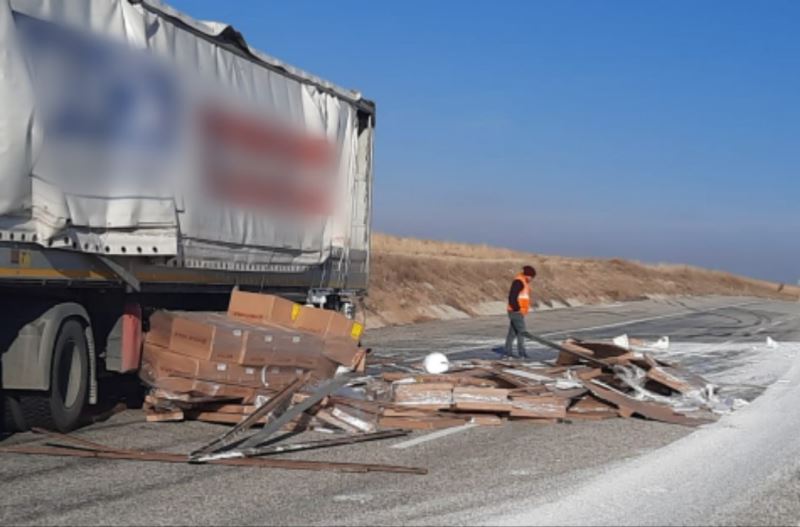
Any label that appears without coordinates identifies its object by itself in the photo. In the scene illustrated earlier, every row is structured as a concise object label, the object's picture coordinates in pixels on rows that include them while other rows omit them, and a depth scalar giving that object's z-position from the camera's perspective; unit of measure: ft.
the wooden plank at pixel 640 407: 38.75
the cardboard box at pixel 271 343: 37.09
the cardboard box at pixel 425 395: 37.77
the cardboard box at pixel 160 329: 37.04
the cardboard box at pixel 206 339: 36.04
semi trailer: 29.99
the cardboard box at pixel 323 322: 42.22
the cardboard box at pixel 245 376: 36.44
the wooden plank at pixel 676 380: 42.96
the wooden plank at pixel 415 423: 36.17
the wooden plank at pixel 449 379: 39.92
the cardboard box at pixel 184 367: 35.78
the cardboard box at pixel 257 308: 40.40
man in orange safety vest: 66.08
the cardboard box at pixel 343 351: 42.11
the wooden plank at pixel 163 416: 35.74
